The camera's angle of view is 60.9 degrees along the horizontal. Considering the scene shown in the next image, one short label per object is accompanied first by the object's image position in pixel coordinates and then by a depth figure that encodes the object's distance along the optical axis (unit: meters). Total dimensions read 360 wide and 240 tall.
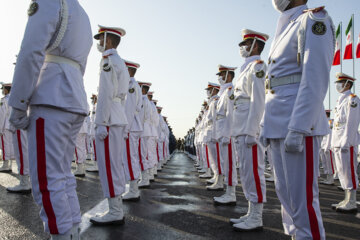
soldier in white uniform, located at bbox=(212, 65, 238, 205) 5.50
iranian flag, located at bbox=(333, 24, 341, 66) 16.56
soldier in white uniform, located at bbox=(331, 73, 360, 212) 5.54
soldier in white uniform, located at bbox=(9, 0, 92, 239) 2.27
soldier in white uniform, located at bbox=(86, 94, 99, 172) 10.20
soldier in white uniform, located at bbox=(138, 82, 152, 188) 7.57
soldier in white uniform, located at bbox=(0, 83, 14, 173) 8.53
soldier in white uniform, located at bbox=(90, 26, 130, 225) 3.99
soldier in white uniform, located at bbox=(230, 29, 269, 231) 4.04
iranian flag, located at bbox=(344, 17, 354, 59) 16.40
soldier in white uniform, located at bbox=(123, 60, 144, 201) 5.73
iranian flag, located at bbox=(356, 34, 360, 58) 14.56
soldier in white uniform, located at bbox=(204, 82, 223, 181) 7.45
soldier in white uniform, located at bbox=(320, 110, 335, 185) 9.80
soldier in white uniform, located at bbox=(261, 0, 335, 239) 2.25
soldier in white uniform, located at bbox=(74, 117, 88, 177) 8.59
